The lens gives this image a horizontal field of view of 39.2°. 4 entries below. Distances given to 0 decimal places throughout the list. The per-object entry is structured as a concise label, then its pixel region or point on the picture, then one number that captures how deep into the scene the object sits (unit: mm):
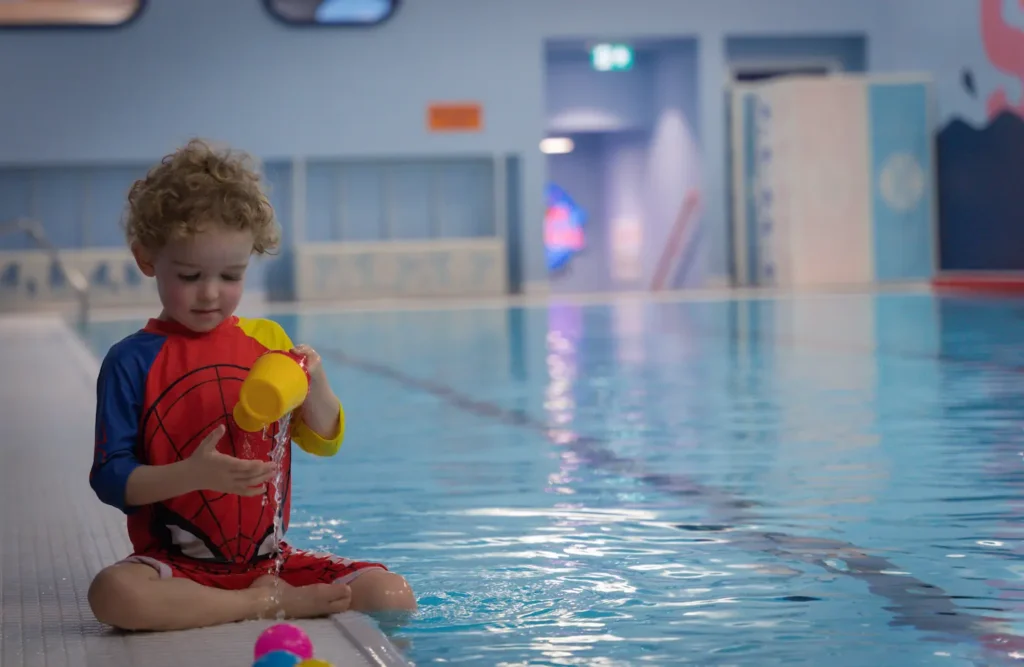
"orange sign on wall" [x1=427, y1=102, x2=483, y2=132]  18484
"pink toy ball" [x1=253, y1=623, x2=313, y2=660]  1747
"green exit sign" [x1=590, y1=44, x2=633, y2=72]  19344
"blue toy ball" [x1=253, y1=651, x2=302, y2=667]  1674
